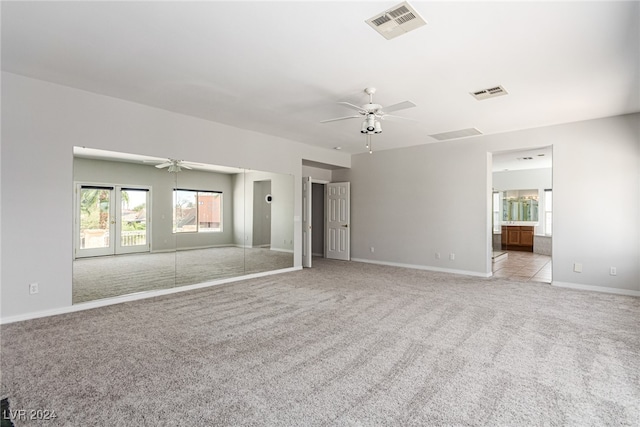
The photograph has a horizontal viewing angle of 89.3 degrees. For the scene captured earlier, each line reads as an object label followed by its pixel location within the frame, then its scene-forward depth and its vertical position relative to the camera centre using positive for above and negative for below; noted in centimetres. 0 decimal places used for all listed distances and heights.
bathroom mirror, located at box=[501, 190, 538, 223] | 1116 +32
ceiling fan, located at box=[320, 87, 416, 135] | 396 +129
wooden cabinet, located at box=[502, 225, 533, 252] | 1084 -77
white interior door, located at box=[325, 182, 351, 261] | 861 -18
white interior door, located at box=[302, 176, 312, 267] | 755 -20
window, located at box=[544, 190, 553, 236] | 1078 +14
